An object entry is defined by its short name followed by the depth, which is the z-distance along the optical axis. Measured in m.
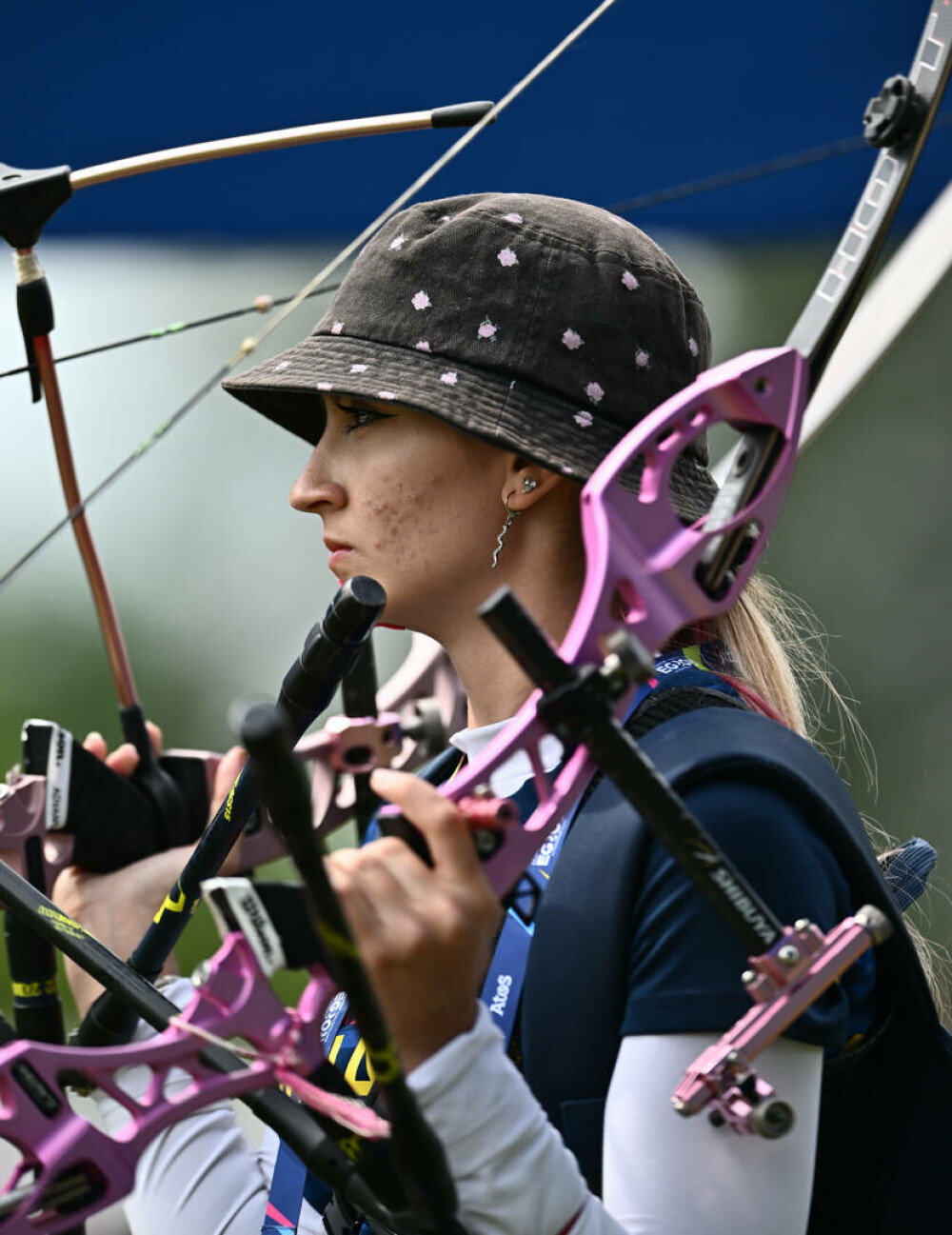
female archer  5.14
